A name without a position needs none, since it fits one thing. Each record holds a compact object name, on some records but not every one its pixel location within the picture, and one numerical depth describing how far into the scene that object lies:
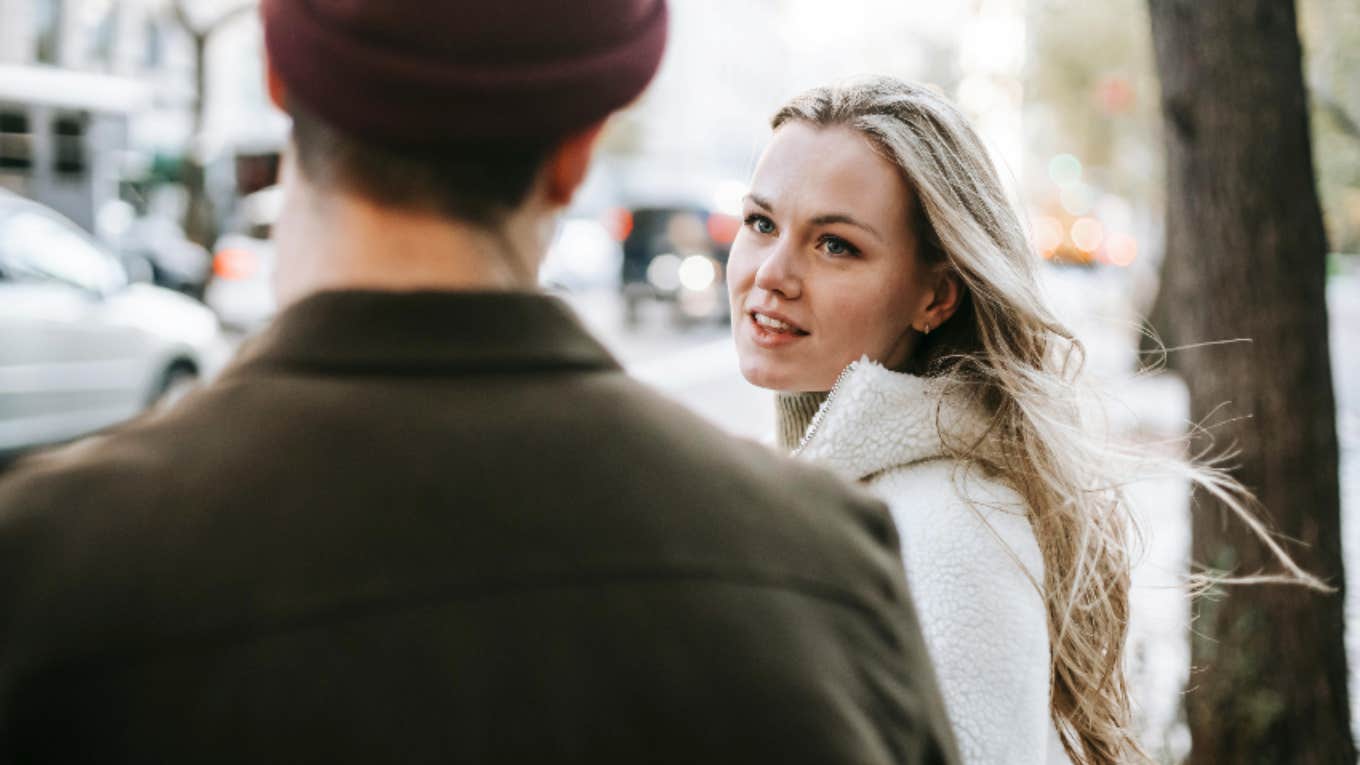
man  0.92
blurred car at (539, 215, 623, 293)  28.16
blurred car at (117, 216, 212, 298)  19.23
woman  2.18
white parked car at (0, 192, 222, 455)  8.61
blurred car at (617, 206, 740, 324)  21.83
